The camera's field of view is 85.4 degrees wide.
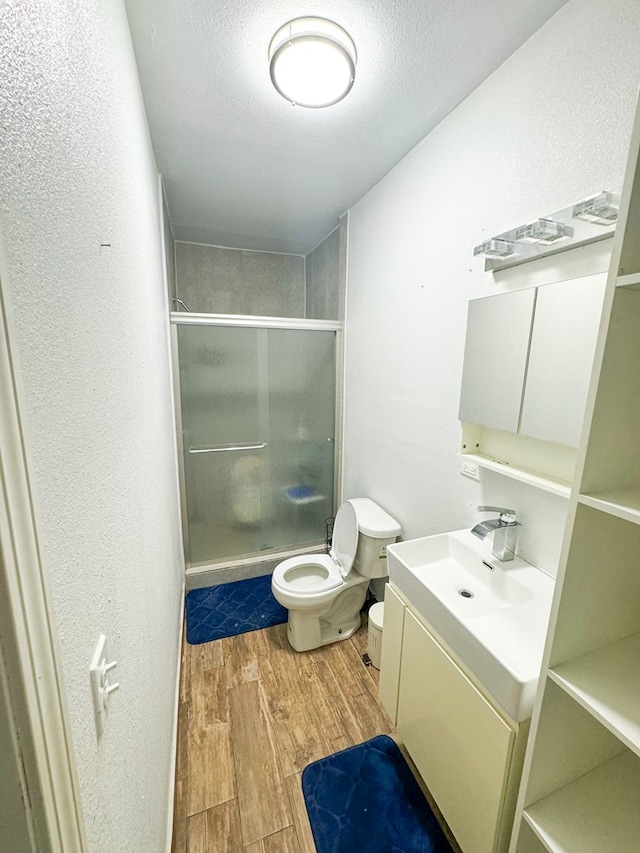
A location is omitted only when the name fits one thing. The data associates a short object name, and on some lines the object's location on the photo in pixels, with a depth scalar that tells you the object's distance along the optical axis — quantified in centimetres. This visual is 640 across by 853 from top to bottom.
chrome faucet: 119
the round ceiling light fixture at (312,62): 106
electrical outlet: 137
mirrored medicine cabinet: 99
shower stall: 229
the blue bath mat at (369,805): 113
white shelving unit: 63
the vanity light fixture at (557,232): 88
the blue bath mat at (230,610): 201
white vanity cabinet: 86
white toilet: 181
